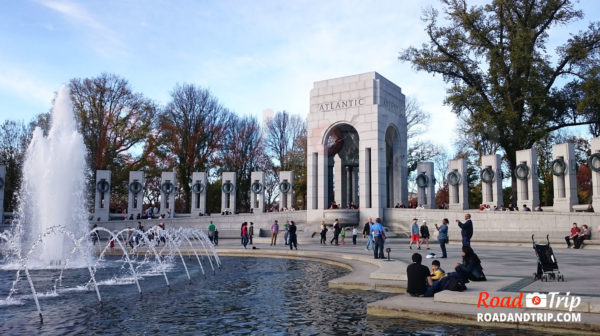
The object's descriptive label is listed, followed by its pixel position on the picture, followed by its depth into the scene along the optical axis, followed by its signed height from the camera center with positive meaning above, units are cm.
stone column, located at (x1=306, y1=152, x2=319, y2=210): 3788 +230
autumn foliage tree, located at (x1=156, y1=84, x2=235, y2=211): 5172 +850
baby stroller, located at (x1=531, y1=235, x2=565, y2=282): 1148 -134
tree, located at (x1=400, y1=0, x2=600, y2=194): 3675 +1150
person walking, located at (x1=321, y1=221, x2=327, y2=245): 2861 -153
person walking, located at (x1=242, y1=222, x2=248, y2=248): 2663 -137
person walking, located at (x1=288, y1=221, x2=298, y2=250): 2453 -126
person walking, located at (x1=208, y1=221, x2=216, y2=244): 2944 -139
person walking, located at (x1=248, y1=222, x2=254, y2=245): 2870 -131
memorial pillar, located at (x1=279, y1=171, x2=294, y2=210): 4081 +245
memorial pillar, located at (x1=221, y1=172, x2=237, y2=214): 4169 +210
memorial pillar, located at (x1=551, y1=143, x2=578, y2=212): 3011 +220
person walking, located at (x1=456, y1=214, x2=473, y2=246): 1590 -72
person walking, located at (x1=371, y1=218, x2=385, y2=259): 1842 -110
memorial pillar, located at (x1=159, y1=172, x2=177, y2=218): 4180 +211
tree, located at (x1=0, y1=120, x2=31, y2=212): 4794 +607
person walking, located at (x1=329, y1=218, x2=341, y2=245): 2786 -125
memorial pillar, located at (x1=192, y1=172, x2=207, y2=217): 4194 +193
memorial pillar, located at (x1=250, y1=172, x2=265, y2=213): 4062 +204
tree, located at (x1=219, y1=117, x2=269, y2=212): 5606 +659
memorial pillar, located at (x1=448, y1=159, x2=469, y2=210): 3462 +233
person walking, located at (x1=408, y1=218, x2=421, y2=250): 2316 -109
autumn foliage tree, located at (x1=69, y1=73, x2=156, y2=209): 4725 +898
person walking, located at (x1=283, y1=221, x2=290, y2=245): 2750 -159
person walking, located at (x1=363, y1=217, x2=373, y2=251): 2161 -131
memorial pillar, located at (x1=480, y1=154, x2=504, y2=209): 3381 +226
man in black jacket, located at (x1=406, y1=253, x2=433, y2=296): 1043 -158
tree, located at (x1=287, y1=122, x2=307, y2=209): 5566 +570
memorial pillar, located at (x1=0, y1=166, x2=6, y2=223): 4020 +225
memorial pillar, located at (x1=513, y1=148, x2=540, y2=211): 3222 +218
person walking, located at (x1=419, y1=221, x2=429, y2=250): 2316 -109
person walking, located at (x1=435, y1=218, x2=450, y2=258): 1798 -99
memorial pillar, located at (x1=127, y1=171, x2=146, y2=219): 4181 +184
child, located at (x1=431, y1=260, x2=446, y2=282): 1071 -143
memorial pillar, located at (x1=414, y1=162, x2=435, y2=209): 3675 +246
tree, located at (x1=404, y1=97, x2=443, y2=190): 5375 +698
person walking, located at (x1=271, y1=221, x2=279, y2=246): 2733 -128
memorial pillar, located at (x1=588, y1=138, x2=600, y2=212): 2825 +232
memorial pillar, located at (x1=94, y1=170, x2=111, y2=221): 4103 +163
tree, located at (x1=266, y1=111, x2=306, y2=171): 5984 +997
